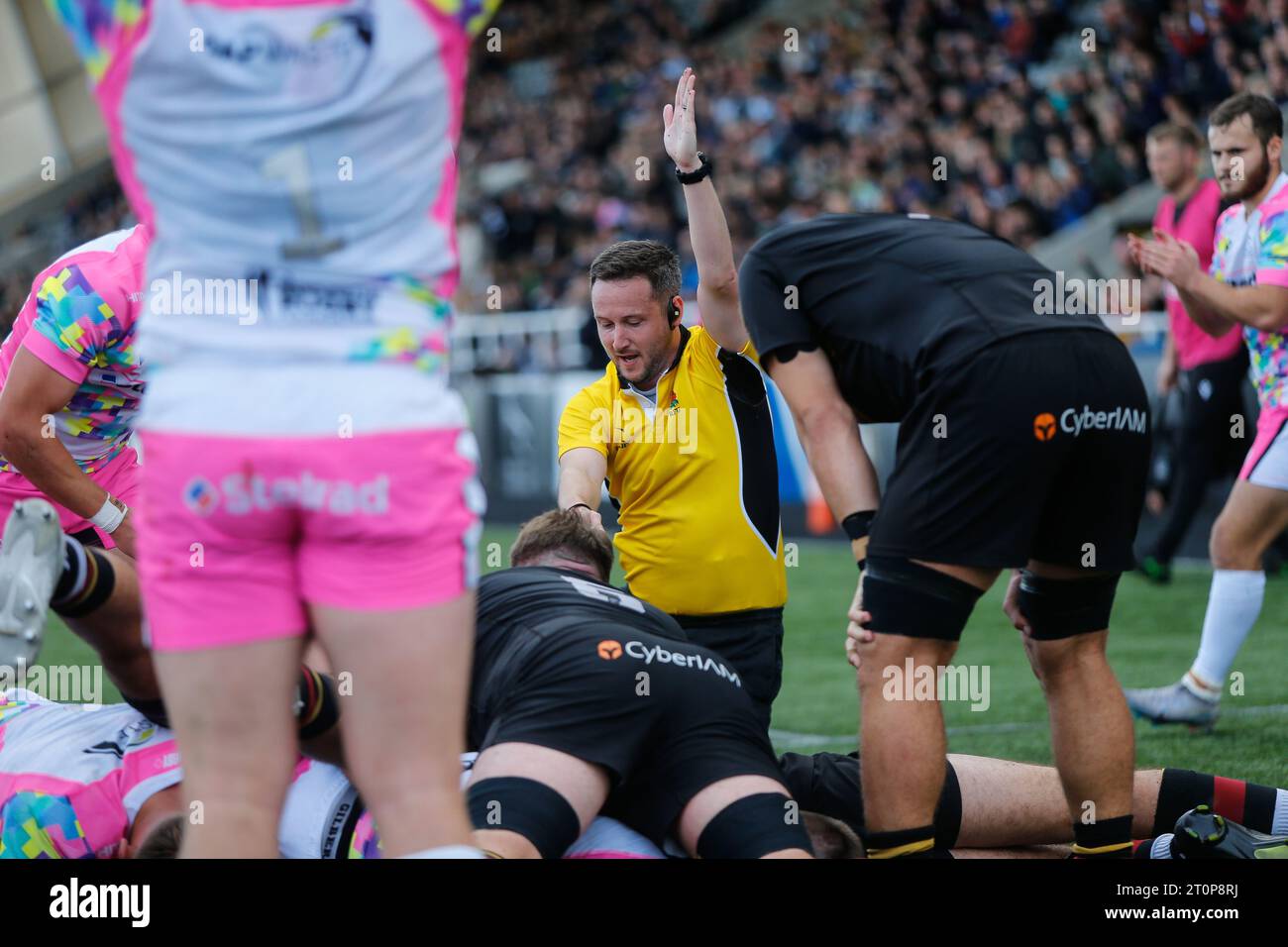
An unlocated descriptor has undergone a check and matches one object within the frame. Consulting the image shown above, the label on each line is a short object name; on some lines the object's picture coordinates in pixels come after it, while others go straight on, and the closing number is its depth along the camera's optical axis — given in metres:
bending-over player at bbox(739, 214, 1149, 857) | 6.75
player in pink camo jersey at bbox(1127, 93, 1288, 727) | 10.63
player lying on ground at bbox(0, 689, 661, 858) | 6.87
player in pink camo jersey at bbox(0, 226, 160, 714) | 7.15
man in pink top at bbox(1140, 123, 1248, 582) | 16.33
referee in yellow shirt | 9.49
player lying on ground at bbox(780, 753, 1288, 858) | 7.88
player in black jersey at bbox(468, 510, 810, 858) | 6.50
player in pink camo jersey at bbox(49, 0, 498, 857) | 4.55
